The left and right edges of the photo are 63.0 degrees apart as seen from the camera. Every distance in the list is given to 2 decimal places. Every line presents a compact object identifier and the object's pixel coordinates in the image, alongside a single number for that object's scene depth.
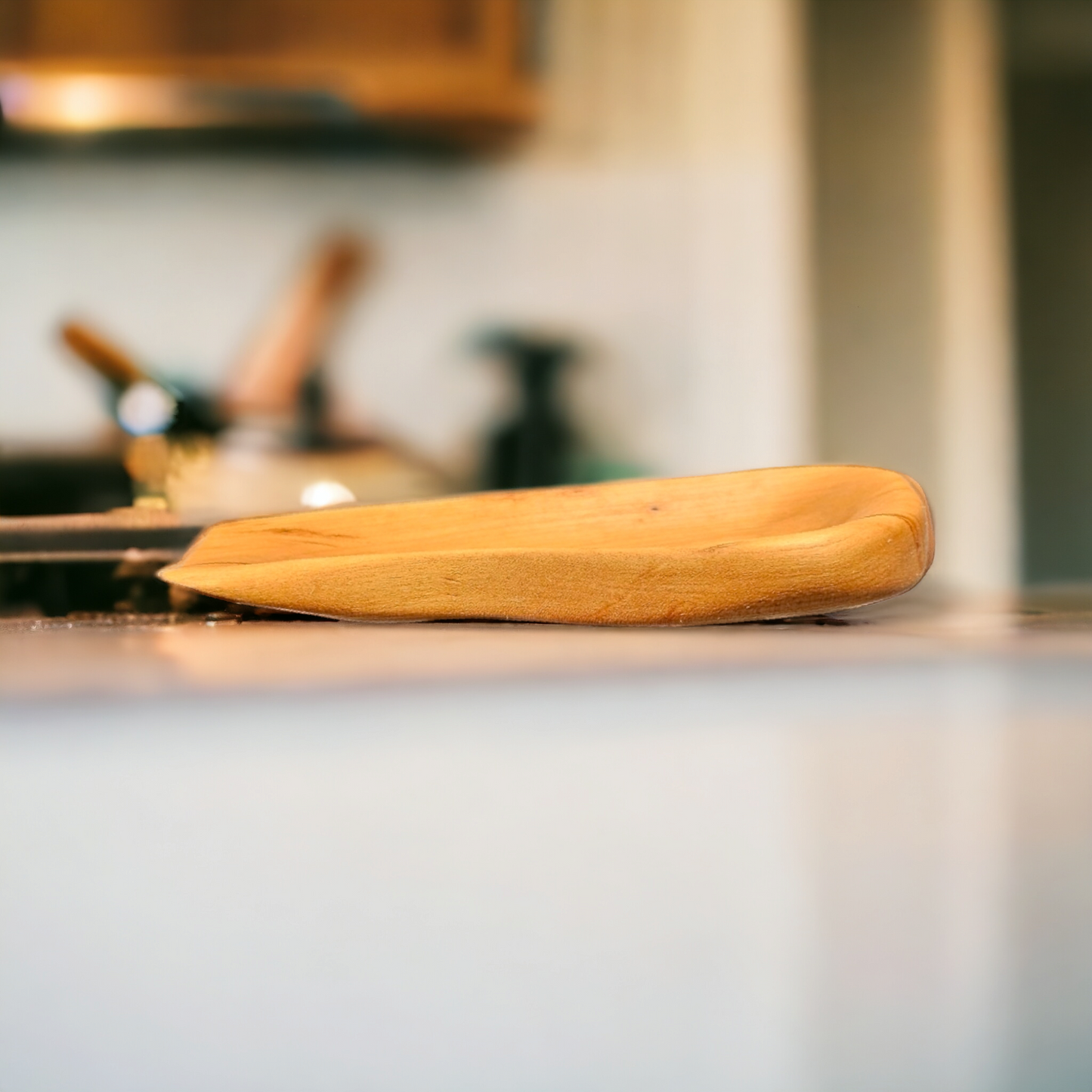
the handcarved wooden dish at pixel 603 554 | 0.26
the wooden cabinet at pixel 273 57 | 0.97
